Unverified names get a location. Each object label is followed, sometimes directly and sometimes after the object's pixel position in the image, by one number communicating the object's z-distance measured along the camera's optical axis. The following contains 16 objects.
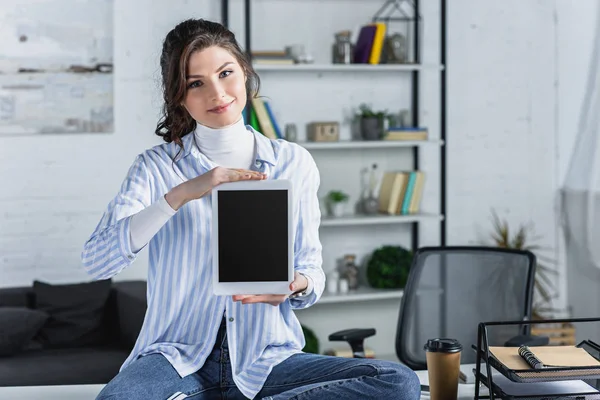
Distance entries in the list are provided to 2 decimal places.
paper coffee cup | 1.73
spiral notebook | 1.60
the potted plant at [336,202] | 4.36
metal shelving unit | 4.17
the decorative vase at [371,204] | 4.43
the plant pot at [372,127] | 4.34
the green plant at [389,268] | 4.41
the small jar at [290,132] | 4.28
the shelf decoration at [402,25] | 4.40
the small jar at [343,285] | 4.39
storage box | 4.31
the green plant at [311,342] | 4.13
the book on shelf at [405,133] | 4.39
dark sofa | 3.49
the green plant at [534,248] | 4.58
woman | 1.75
